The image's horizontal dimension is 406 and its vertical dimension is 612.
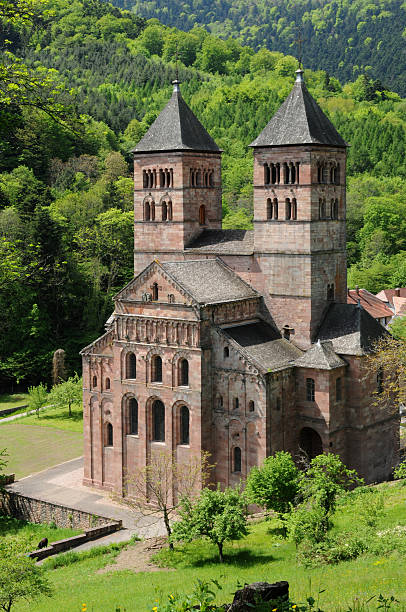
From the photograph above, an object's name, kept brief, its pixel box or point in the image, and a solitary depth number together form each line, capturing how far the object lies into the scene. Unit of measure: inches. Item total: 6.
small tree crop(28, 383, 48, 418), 2613.2
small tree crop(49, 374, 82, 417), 2605.8
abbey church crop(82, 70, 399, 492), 1710.1
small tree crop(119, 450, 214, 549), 1724.9
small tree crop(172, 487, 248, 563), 1322.6
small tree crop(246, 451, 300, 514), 1465.3
